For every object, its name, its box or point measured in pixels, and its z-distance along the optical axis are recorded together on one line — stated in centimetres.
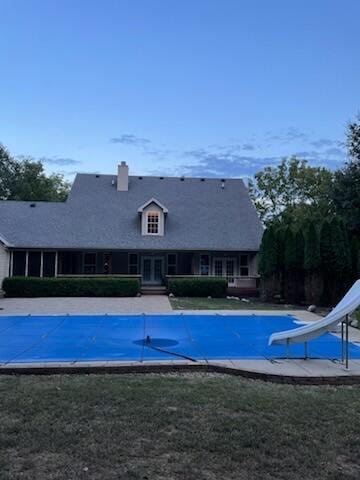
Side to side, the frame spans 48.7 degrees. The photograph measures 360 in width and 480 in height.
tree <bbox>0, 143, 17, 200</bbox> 4275
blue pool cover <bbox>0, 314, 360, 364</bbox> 905
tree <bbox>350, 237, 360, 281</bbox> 1933
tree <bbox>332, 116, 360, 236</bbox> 2067
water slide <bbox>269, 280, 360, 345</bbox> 769
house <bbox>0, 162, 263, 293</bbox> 2411
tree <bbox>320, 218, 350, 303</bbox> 1906
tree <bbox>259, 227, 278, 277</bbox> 2056
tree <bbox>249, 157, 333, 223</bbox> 3988
